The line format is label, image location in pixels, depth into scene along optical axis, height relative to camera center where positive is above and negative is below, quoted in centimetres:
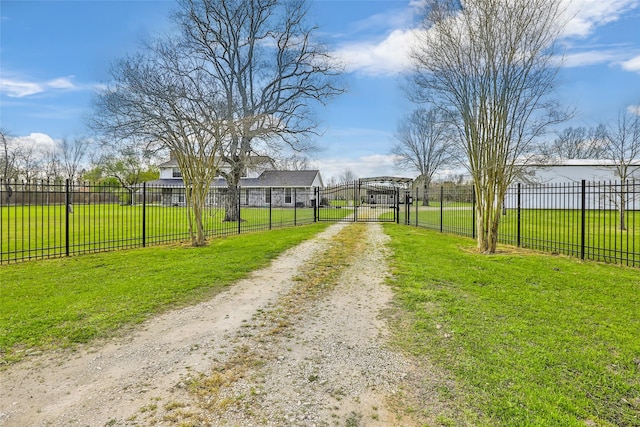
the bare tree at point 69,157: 3781 +619
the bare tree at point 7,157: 3365 +556
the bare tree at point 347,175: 6148 +599
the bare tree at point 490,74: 794 +341
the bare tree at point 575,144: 3834 +727
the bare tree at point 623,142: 1655 +322
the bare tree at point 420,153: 3946 +644
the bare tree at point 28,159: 3853 +604
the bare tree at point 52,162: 4215 +594
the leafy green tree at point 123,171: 4144 +508
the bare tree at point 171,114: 938 +324
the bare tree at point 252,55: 1800 +882
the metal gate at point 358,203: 1824 +33
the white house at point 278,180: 3591 +324
